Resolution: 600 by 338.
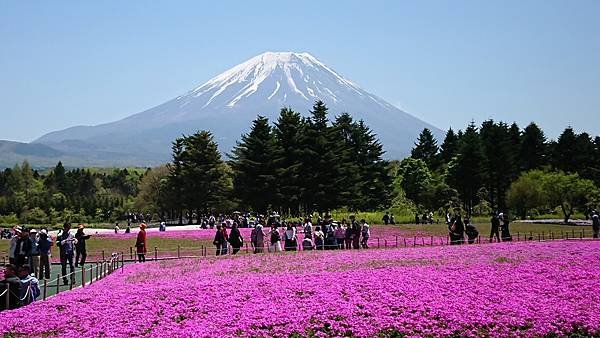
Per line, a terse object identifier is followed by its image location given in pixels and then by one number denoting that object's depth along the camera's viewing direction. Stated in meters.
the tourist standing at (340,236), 33.03
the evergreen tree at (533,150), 94.31
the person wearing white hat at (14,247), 22.49
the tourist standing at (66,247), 23.95
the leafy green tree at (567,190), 67.50
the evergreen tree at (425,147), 115.94
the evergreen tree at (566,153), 92.06
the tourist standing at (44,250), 24.00
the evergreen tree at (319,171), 69.94
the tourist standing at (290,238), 31.34
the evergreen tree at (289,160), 68.44
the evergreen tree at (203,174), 78.25
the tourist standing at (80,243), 26.56
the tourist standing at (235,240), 30.11
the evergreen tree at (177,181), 80.00
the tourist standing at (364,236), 33.66
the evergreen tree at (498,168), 85.44
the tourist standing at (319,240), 32.31
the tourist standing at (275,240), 30.36
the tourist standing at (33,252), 22.91
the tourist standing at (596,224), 38.53
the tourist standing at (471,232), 32.09
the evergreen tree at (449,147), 106.31
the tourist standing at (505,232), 35.88
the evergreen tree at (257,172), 69.12
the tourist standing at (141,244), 29.31
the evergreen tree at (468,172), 84.81
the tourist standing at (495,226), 34.66
